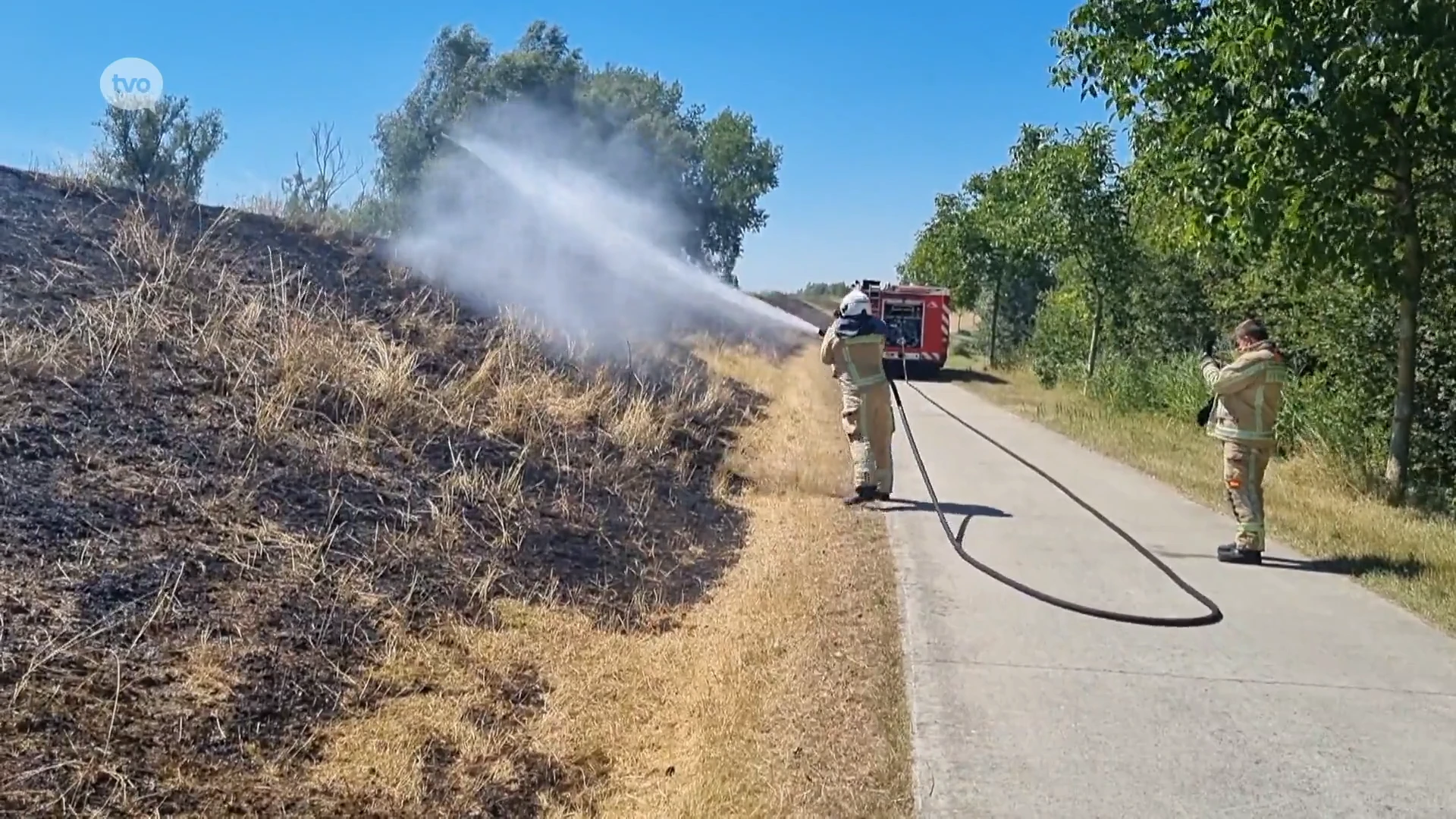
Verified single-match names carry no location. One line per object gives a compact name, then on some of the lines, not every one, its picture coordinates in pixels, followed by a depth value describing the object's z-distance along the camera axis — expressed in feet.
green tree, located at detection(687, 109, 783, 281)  137.59
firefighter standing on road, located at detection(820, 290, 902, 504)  30.37
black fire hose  19.53
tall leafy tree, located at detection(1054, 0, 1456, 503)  26.53
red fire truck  87.04
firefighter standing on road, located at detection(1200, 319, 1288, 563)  24.50
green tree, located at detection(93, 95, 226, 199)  61.72
